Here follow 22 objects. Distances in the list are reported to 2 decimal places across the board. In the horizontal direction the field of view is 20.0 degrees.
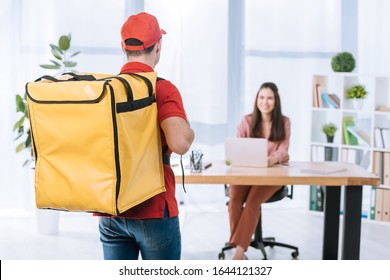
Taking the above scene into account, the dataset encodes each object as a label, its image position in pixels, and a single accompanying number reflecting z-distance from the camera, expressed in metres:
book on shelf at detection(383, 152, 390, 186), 9.27
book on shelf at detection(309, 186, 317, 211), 9.81
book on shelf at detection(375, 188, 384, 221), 9.33
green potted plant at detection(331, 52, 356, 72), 9.53
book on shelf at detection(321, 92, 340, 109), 9.63
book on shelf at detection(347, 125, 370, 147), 9.52
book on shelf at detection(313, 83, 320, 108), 9.66
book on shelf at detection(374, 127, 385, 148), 9.34
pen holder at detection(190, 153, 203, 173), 6.22
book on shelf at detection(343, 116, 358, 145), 9.65
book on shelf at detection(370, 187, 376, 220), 9.35
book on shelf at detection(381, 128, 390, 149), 9.30
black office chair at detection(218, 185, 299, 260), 7.20
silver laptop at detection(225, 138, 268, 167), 6.56
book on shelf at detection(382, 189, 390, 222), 9.30
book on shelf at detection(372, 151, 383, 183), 9.34
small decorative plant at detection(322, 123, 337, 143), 9.71
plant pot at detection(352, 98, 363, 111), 9.51
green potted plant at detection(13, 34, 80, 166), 8.36
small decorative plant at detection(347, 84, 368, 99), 9.49
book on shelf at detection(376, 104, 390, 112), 9.32
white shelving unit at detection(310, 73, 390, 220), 9.41
